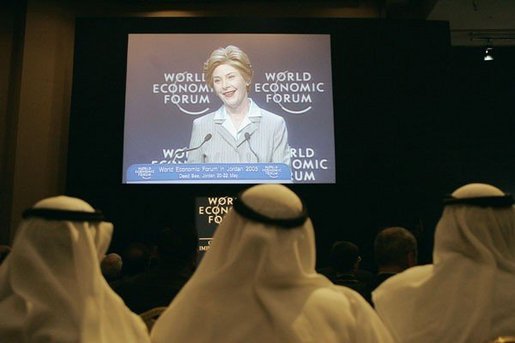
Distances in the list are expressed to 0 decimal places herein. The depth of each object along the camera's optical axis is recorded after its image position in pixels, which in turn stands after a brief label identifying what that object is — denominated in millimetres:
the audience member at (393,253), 2820
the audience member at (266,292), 1461
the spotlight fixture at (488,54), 9031
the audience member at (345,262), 3323
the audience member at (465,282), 1858
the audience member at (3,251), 3542
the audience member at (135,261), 3748
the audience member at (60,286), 1493
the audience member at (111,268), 3754
